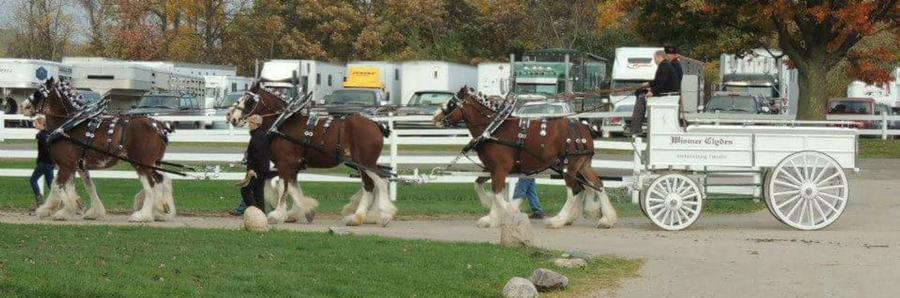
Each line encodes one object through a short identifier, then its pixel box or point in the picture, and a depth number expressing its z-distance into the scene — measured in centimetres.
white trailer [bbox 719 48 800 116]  5541
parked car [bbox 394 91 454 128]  4547
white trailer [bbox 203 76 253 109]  5954
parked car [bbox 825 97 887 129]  5494
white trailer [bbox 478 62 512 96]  5856
